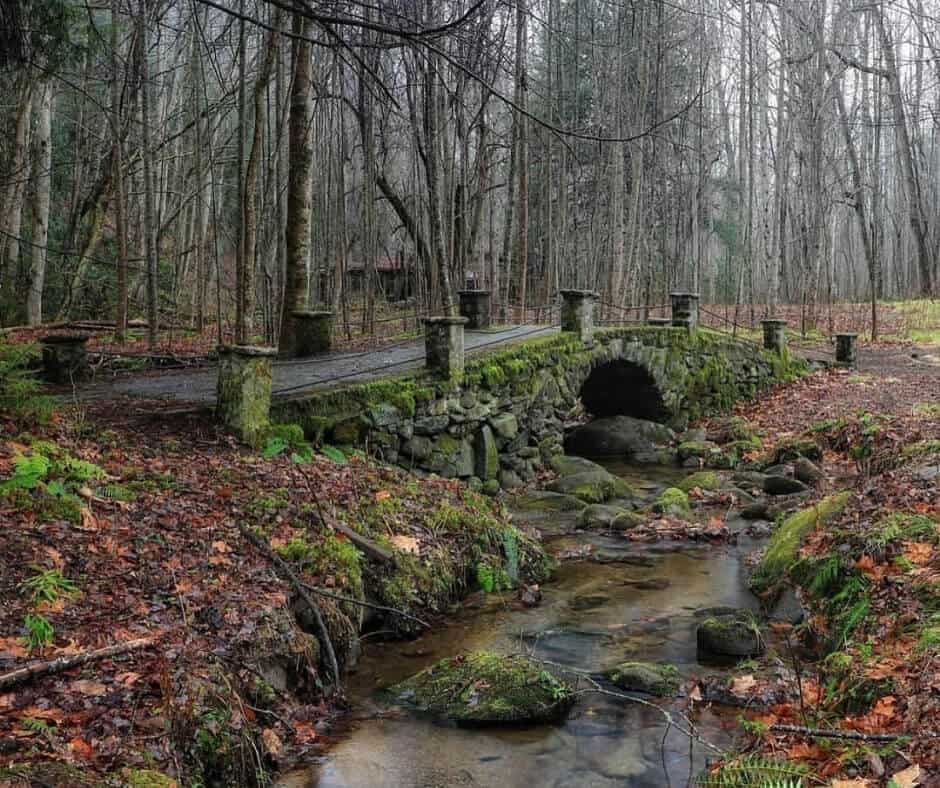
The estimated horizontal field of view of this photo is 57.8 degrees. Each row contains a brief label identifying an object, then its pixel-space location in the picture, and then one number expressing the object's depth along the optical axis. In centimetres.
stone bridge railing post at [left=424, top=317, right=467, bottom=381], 1002
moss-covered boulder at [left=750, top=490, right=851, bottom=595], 727
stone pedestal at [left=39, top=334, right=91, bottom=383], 952
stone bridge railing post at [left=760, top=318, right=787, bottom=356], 1884
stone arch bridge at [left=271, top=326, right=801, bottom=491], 889
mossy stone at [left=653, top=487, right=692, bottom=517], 1024
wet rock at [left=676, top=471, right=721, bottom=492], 1167
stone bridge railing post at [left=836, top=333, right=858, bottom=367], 1859
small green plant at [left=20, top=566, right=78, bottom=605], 444
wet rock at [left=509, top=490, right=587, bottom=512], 1050
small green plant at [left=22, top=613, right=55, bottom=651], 405
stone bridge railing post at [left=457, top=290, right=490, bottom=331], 1423
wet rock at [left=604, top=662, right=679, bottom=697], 542
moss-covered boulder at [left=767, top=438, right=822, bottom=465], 1273
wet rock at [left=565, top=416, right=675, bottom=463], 1497
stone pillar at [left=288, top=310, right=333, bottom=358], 1206
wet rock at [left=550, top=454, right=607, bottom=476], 1215
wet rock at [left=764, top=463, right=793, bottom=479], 1217
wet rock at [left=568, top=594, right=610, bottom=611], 727
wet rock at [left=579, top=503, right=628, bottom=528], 989
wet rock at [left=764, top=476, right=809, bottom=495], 1121
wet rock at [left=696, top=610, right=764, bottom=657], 598
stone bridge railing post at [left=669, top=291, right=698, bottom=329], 1688
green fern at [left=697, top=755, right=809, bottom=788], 352
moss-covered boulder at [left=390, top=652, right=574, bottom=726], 498
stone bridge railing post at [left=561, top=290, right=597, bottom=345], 1347
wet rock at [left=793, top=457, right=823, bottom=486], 1146
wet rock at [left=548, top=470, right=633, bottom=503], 1113
